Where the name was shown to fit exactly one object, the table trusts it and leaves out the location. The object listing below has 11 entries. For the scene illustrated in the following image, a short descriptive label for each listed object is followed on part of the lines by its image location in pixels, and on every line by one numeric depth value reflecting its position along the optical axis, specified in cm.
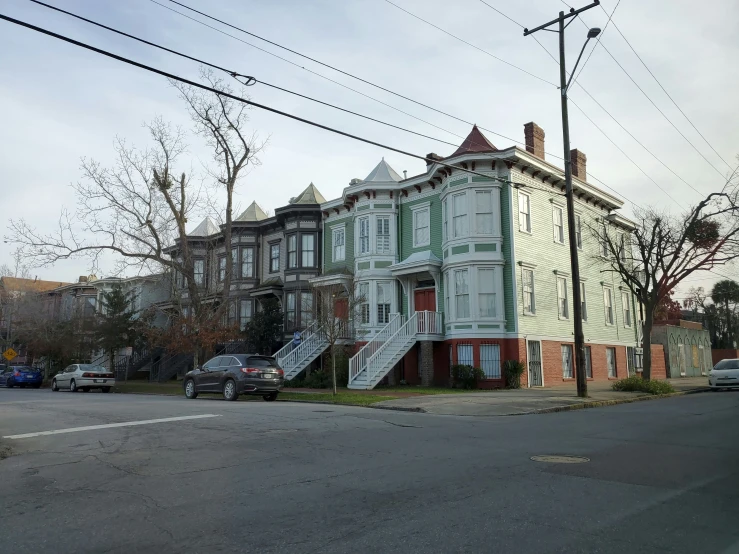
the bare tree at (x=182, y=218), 3023
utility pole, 1969
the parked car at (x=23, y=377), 4022
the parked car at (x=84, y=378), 3044
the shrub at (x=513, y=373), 2445
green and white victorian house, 2556
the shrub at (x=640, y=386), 2330
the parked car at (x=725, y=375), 2722
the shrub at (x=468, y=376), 2445
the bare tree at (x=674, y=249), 2633
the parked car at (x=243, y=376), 1995
